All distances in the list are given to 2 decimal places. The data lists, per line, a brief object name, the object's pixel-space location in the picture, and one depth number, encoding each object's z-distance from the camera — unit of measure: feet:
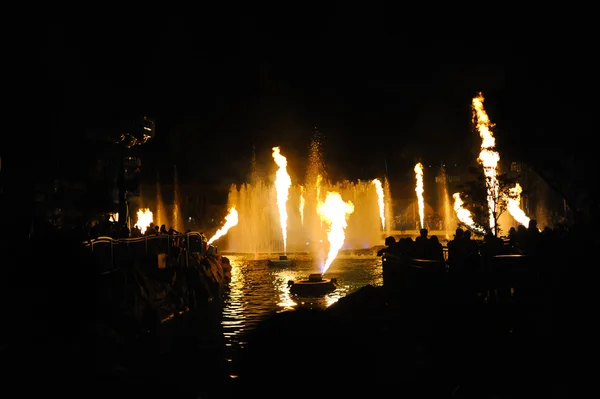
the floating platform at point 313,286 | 71.67
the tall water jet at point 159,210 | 245.45
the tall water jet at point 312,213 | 199.30
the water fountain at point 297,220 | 179.01
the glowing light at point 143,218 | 167.12
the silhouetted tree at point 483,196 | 100.83
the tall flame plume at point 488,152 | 96.80
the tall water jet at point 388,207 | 261.61
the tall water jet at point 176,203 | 265.58
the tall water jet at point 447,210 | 218.67
